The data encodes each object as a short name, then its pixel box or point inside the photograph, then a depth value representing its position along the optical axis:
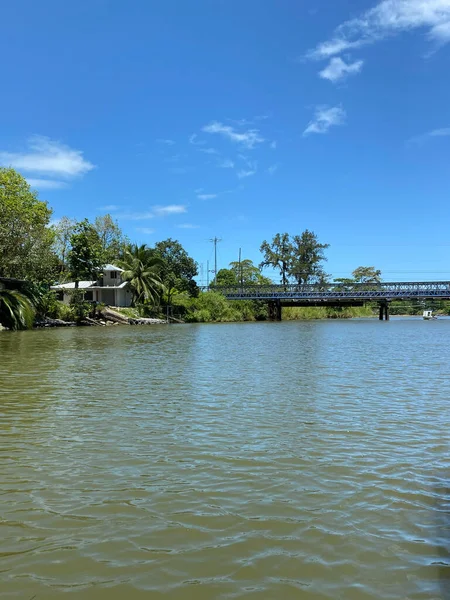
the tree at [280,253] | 99.38
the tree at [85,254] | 54.53
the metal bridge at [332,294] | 78.50
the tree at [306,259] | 100.19
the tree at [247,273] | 102.88
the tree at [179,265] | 72.12
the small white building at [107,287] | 62.22
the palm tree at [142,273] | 63.03
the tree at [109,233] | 75.50
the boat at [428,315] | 96.39
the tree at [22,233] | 42.66
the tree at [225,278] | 109.48
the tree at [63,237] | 71.94
